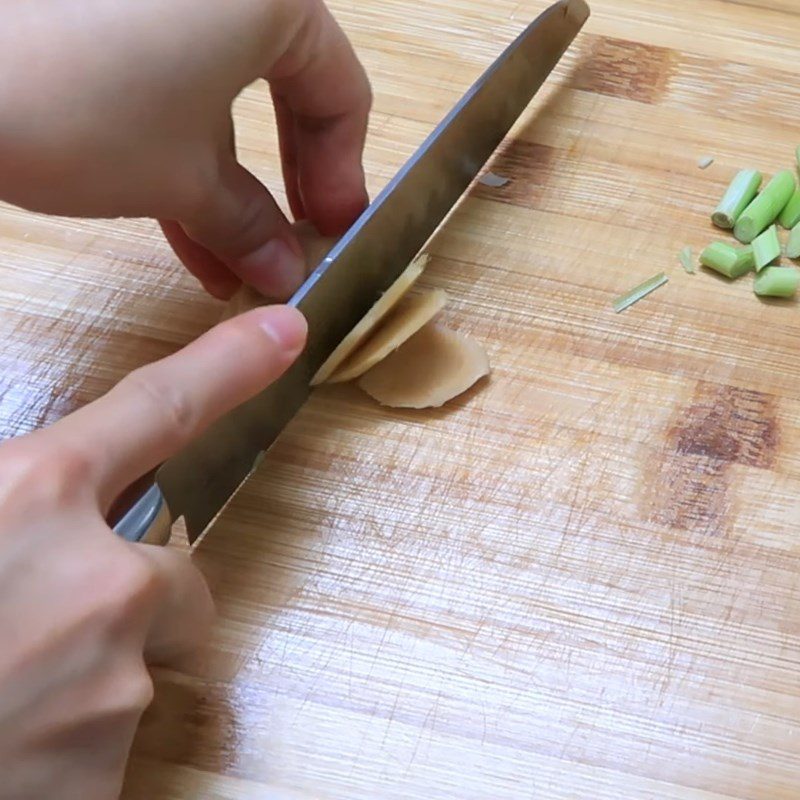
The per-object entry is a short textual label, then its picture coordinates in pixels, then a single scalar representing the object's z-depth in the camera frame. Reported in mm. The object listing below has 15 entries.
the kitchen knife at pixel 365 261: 432
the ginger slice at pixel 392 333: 468
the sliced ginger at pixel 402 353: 469
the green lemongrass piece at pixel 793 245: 500
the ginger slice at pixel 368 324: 466
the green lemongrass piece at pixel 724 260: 493
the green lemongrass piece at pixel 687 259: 498
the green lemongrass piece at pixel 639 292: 490
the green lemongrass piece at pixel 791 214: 508
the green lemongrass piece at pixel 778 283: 489
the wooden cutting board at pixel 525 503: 428
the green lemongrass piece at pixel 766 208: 502
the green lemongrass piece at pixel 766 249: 497
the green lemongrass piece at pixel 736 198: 506
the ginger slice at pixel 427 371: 470
